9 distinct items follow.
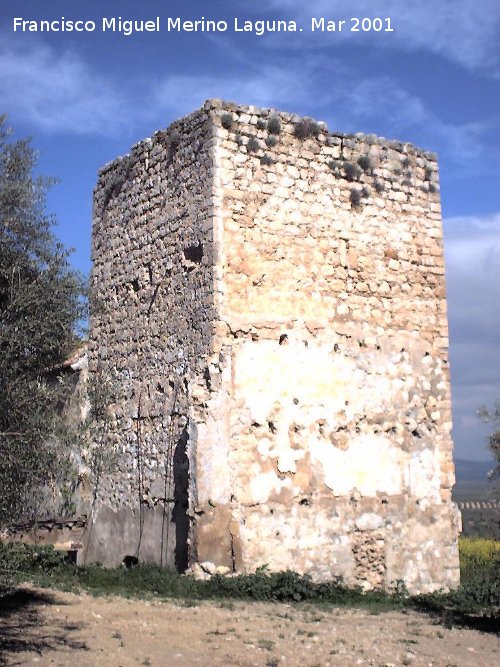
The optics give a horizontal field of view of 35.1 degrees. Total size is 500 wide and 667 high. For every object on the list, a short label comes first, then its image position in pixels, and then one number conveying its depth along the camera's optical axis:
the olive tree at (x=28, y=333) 6.45
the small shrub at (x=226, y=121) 10.30
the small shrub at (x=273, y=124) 10.73
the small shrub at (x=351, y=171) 11.34
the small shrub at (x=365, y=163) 11.51
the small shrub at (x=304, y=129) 10.98
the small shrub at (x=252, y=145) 10.50
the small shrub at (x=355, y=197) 11.36
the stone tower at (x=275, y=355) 9.91
